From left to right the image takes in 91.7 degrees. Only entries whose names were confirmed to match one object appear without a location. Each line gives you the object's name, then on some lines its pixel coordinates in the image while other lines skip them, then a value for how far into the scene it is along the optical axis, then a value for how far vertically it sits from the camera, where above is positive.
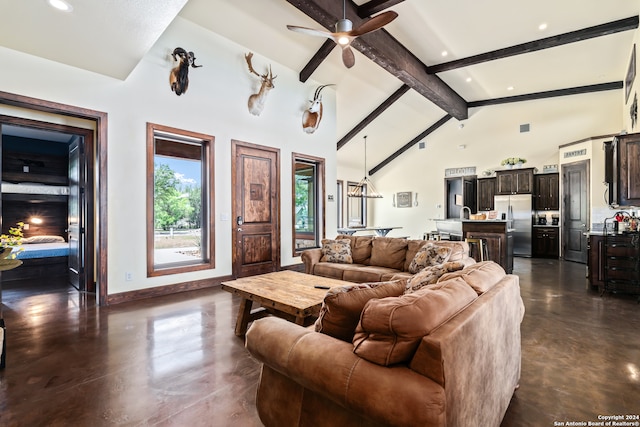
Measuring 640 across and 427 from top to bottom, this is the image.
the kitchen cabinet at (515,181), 8.42 +0.83
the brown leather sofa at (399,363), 1.06 -0.60
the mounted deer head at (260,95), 5.41 +2.06
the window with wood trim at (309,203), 6.87 +0.21
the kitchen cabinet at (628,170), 3.91 +0.52
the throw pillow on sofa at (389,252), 4.26 -0.57
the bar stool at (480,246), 5.71 -0.66
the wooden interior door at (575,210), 7.36 +0.02
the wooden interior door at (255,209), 5.36 +0.06
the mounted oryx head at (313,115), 6.31 +1.99
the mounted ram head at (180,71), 4.47 +2.05
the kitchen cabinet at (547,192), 8.15 +0.49
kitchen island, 5.89 -0.53
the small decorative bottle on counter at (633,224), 4.39 -0.19
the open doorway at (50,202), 4.64 +0.22
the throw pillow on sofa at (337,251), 4.64 -0.59
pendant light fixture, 8.70 +0.79
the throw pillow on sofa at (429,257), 3.67 -0.54
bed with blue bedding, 5.28 -0.84
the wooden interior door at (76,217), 4.75 -0.06
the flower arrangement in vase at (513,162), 8.44 +1.34
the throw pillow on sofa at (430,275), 1.72 -0.38
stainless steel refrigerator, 8.38 -0.16
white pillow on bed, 5.94 -0.51
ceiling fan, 3.30 +2.05
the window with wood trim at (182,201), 4.65 +0.19
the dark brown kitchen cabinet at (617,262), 4.24 -0.73
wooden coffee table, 2.48 -0.73
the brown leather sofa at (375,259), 3.88 -0.68
